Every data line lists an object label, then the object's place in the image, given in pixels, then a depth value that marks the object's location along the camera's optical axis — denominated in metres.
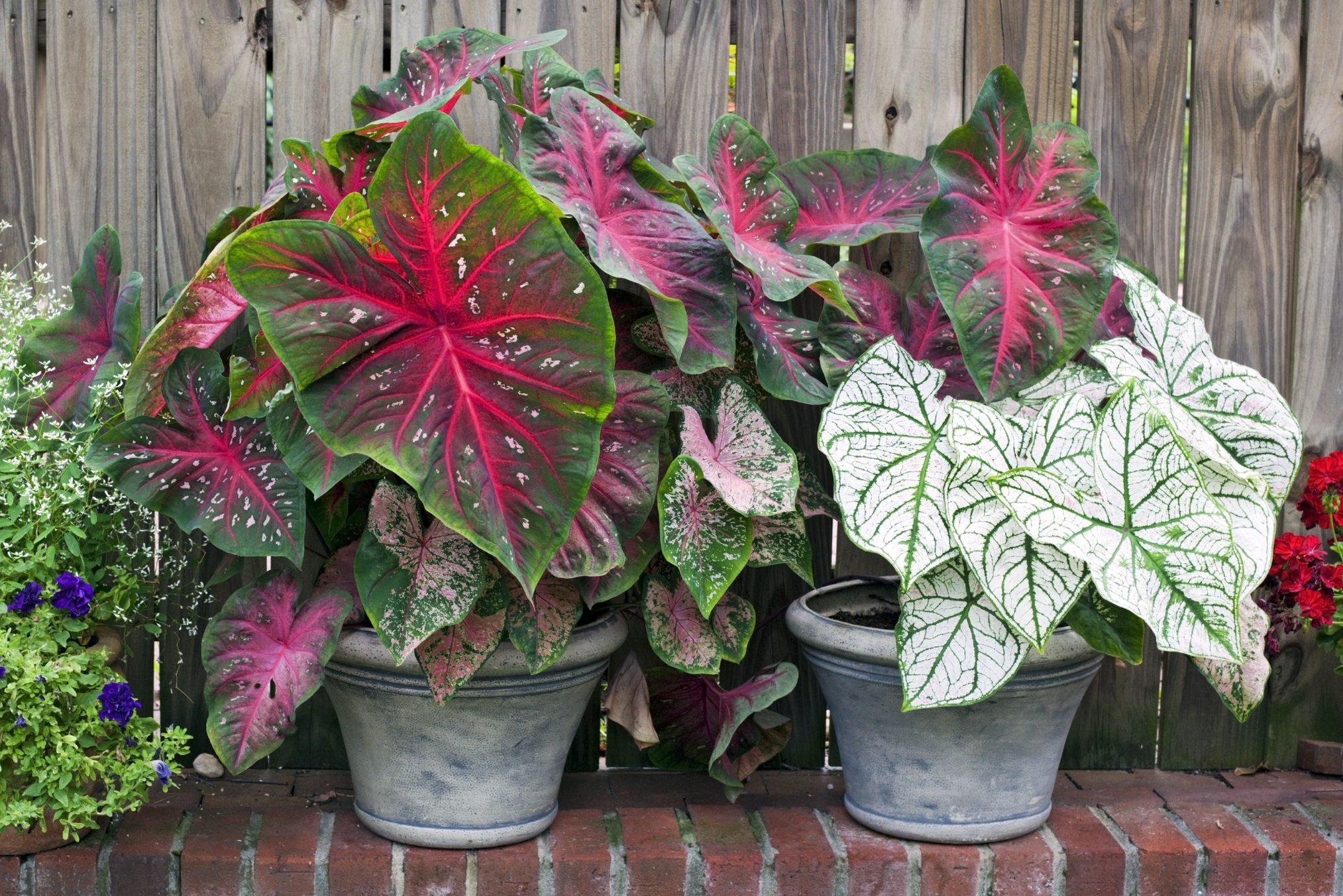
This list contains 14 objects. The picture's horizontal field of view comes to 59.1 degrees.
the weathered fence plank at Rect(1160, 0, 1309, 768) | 2.06
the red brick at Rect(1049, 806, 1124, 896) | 1.74
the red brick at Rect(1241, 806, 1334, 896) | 1.78
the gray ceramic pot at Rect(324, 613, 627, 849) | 1.62
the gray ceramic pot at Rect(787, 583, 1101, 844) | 1.69
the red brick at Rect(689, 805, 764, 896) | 1.69
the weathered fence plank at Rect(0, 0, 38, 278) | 1.94
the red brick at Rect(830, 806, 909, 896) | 1.71
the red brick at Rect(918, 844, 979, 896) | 1.71
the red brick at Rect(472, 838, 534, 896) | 1.67
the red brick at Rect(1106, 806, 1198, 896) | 1.75
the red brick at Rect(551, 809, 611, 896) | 1.68
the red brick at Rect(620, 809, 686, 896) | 1.69
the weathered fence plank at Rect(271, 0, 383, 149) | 1.95
